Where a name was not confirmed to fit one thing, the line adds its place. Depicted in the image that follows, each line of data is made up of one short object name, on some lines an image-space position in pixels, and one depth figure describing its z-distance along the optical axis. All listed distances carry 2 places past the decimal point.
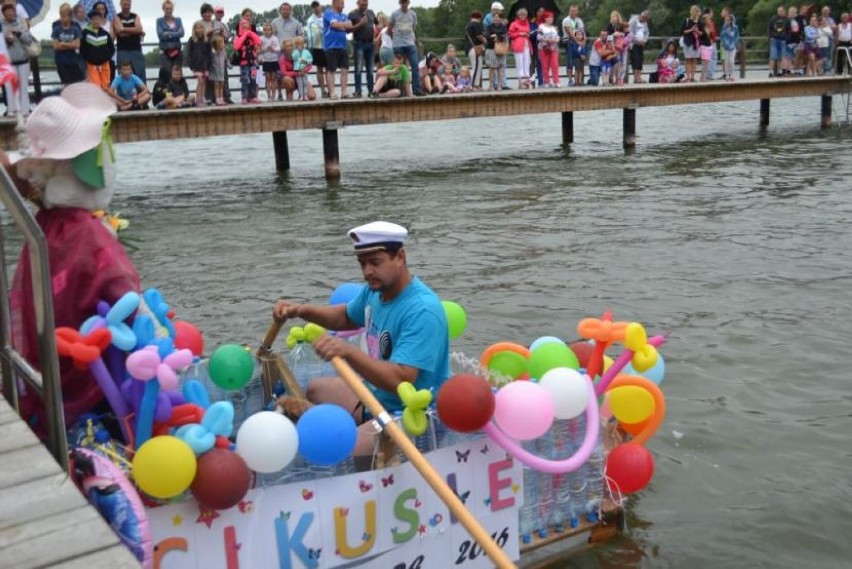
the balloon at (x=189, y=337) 4.75
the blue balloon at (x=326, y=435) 3.73
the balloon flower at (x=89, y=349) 3.38
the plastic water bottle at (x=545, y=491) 4.34
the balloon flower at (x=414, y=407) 3.75
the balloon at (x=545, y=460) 4.07
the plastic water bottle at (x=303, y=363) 5.18
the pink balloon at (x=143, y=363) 3.42
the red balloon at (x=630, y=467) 4.52
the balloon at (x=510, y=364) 5.01
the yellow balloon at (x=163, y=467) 3.35
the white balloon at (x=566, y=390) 4.20
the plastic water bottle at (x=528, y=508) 4.34
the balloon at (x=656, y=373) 4.94
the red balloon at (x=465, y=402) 3.77
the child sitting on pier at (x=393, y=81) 16.95
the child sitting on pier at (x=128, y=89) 14.99
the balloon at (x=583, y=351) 5.05
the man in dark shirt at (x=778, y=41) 24.42
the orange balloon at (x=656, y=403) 4.50
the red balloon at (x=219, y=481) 3.45
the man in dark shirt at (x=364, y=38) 16.75
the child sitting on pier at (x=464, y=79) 20.77
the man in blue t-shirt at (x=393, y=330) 4.02
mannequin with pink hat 3.64
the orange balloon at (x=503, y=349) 5.06
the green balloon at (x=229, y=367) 4.75
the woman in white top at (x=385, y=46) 17.52
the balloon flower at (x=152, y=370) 3.43
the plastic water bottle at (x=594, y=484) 4.51
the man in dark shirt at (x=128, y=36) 14.70
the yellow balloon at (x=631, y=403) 4.48
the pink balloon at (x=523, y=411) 4.00
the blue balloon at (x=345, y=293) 5.11
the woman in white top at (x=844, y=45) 25.44
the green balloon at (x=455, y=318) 5.34
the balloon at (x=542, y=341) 5.01
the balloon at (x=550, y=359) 4.78
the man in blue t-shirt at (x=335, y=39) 16.33
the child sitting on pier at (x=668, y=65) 23.53
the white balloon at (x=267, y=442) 3.64
